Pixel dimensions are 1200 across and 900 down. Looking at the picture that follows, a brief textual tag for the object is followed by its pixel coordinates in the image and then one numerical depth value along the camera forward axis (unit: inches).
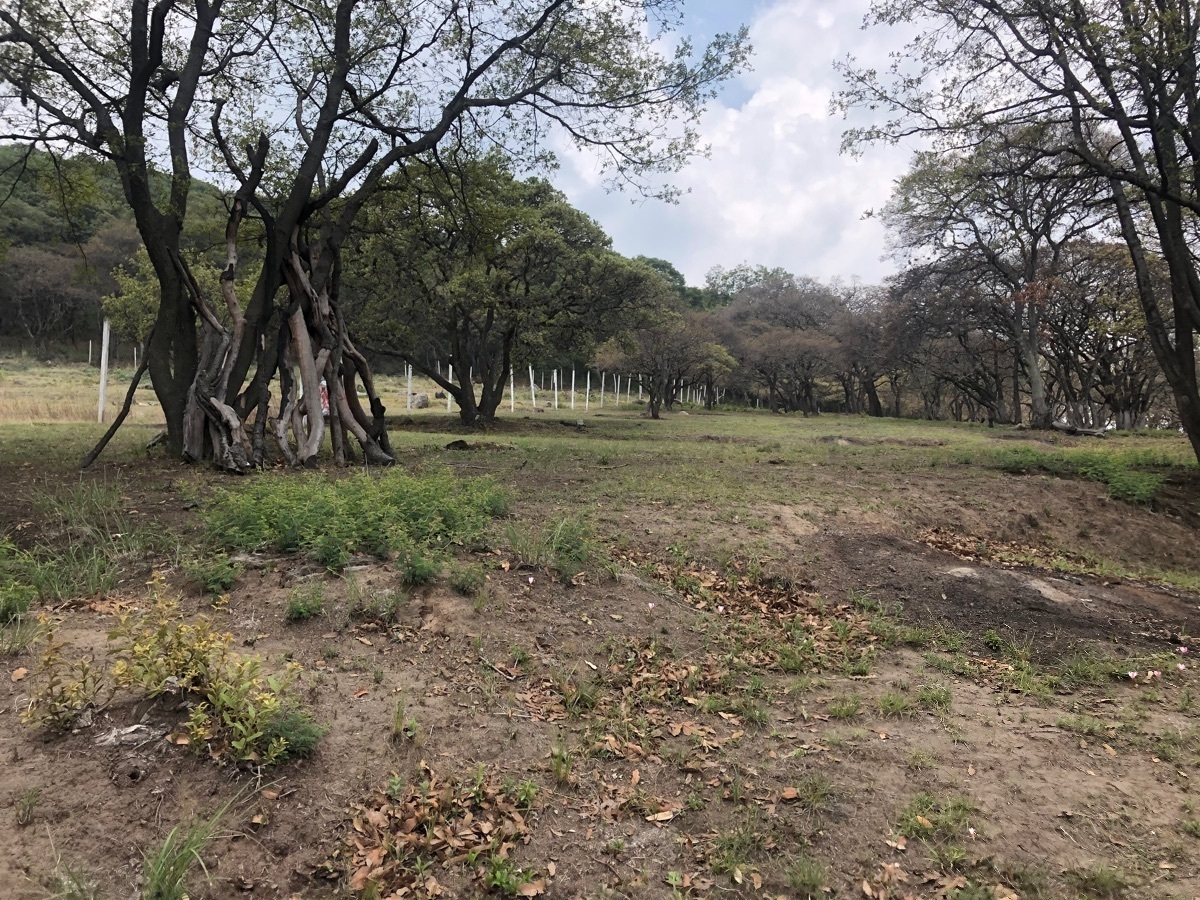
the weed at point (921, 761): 122.8
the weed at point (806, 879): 94.3
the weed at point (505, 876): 91.7
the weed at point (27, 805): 87.2
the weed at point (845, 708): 142.8
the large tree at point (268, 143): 335.0
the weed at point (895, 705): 144.0
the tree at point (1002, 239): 451.3
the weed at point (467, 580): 172.9
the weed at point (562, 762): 115.4
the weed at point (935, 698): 147.6
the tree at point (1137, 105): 318.7
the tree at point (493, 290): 721.0
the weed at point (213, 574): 160.1
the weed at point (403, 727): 117.4
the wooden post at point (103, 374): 441.7
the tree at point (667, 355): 1238.3
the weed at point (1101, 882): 93.7
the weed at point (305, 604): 150.4
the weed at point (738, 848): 98.5
